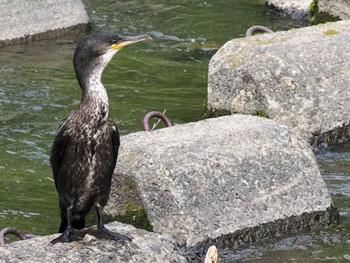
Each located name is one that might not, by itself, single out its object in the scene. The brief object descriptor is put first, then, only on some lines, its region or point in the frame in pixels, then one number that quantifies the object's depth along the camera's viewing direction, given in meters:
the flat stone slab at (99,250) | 11.70
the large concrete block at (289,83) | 18.16
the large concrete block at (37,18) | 25.27
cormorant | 11.90
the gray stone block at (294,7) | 28.73
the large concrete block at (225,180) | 13.66
